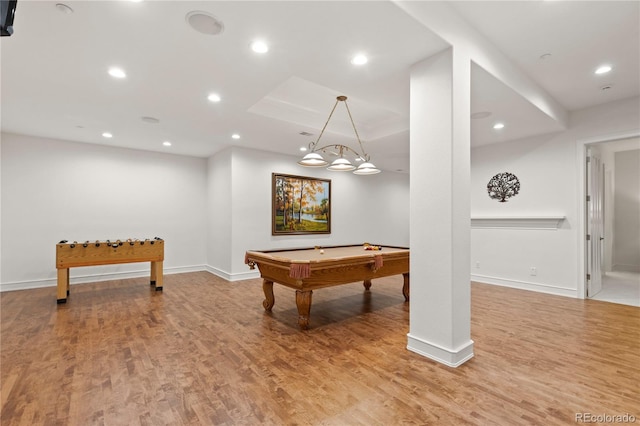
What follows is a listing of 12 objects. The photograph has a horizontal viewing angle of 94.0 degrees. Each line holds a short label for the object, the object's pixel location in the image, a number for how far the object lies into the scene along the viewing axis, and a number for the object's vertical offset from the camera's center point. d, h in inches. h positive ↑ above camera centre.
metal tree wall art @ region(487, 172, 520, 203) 215.3 +21.5
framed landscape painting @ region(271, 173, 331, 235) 260.1 +9.5
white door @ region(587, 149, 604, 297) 183.5 -5.3
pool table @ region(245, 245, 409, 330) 127.5 -24.8
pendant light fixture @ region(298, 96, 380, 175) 148.3 +27.2
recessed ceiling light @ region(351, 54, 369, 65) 107.9 +57.6
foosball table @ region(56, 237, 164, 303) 175.5 -24.9
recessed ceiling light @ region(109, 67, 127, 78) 118.8 +58.3
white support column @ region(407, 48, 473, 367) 97.7 +1.9
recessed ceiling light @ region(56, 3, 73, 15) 83.6 +59.1
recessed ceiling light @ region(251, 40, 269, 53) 100.8 +58.6
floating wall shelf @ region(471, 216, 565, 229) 193.9 -4.4
